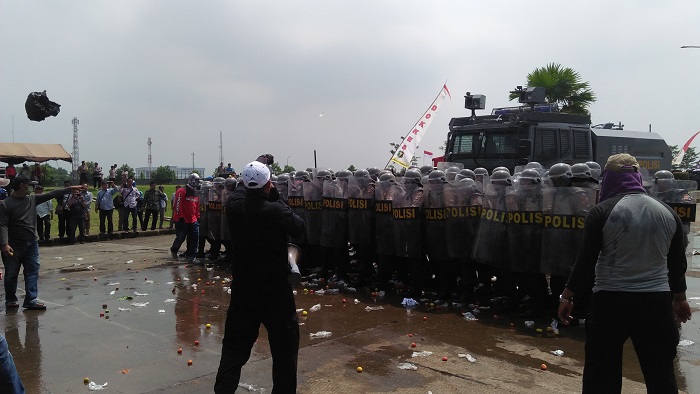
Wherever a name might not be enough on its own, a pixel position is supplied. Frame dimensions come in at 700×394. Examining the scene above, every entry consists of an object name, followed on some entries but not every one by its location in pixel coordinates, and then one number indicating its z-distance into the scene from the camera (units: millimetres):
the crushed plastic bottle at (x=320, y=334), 6742
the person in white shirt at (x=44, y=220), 15521
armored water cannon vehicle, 11609
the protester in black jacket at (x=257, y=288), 4266
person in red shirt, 12766
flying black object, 12453
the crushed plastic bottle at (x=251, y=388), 5023
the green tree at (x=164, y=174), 60331
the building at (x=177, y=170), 74925
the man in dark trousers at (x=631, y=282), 3570
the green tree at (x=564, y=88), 20016
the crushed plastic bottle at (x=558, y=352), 6008
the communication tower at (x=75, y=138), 74719
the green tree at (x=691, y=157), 60297
